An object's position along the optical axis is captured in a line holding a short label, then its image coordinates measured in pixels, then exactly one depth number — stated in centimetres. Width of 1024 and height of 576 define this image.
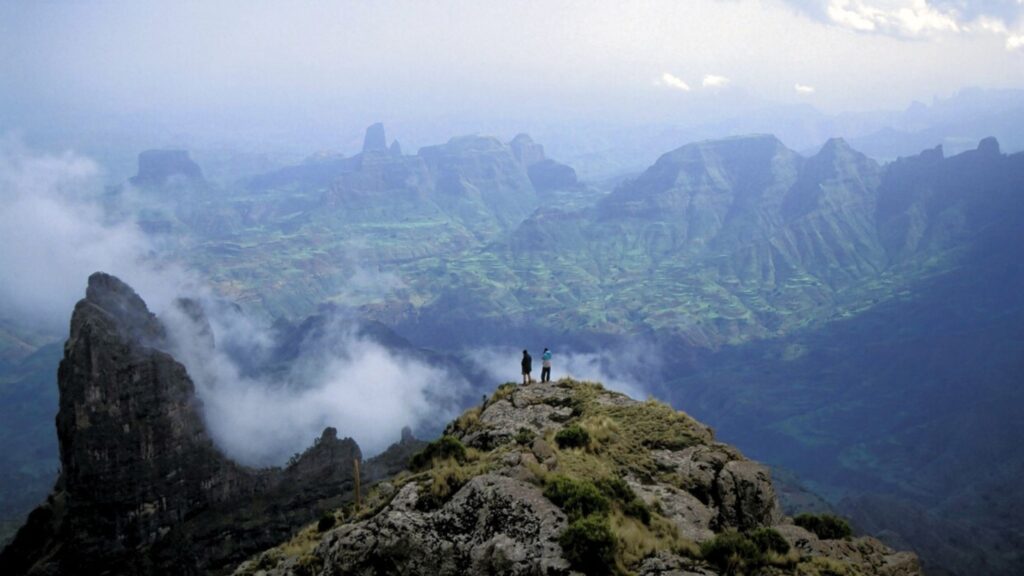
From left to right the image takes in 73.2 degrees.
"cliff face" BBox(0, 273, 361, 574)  9762
